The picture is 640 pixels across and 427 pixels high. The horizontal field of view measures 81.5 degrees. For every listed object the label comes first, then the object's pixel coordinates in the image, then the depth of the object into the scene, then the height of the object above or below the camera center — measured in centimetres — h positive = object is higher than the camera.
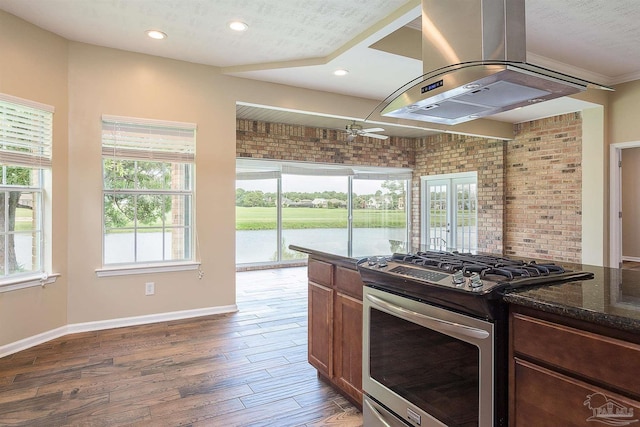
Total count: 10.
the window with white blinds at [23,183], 314 +26
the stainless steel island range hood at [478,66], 161 +66
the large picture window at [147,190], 383 +24
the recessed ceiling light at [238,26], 323 +165
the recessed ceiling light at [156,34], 342 +167
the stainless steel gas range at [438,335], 135 -52
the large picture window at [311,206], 739 +16
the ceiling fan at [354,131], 544 +121
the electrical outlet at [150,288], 394 -80
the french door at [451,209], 745 +10
